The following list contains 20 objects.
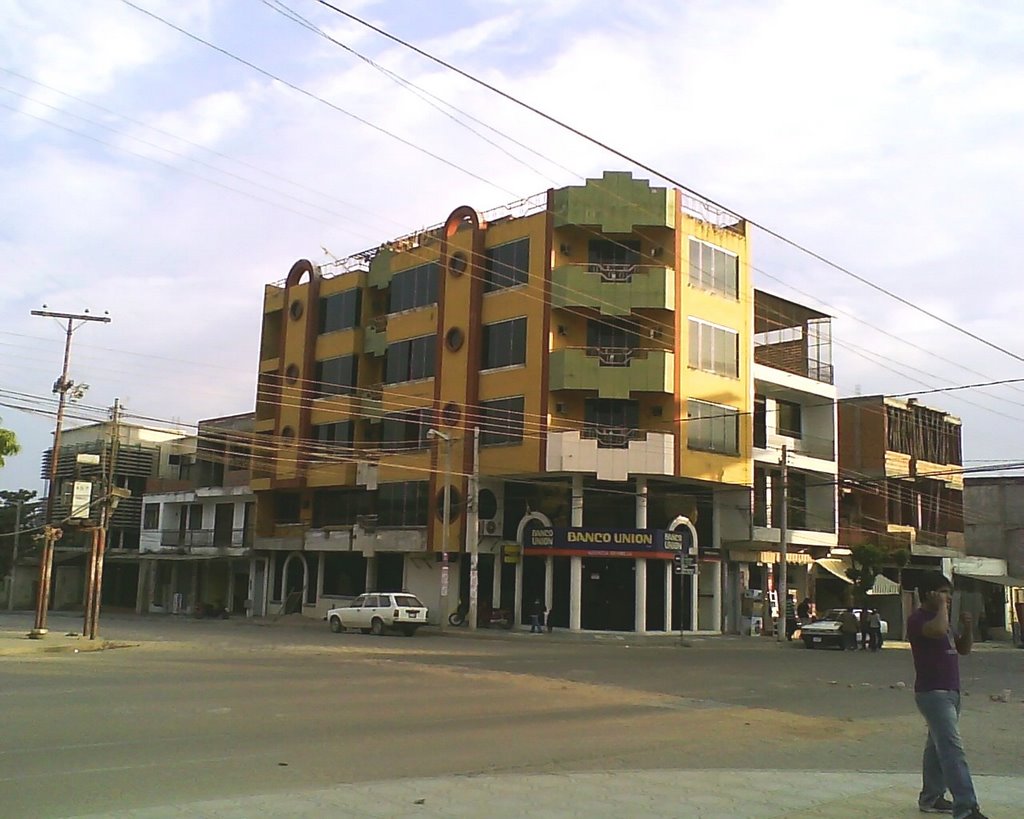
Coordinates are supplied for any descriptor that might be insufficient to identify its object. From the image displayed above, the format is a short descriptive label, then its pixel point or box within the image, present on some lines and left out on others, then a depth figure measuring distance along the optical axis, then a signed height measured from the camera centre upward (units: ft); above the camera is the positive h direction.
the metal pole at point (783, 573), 134.40 -0.18
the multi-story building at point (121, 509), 208.85 +8.70
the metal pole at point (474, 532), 134.62 +4.08
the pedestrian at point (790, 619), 140.87 -6.49
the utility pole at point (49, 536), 99.21 +1.32
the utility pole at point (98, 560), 99.19 -0.90
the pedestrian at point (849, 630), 119.65 -6.48
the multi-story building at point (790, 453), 151.94 +18.57
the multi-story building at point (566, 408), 137.08 +22.15
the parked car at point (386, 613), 126.82 -6.69
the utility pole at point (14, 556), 188.85 -1.47
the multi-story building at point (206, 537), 186.09 +3.29
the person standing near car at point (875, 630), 121.60 -6.51
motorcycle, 140.36 -7.61
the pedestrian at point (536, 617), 133.39 -6.89
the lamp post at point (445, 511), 134.00 +6.69
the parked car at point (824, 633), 120.67 -7.07
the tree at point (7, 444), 90.24 +9.14
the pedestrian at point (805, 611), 147.37 -5.51
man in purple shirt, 24.67 -3.03
